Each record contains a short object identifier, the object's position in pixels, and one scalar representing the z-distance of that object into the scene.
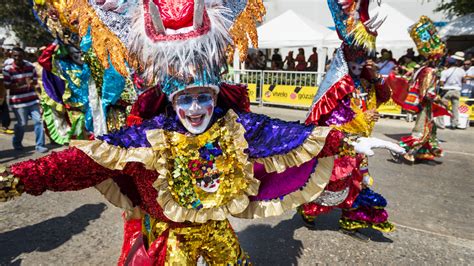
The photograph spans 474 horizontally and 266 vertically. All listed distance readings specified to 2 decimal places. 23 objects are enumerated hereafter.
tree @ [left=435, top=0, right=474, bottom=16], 15.66
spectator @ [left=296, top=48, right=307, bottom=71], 12.87
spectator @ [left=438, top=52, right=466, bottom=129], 9.38
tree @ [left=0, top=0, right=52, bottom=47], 19.61
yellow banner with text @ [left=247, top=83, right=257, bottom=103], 12.95
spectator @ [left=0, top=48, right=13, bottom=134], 7.66
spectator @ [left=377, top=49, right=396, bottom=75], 11.52
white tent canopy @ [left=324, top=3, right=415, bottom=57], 11.87
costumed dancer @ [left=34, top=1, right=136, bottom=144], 3.94
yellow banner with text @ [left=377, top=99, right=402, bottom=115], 10.66
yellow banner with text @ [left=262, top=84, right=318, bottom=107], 11.73
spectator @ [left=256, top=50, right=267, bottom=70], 14.22
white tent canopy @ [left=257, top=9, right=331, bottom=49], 12.42
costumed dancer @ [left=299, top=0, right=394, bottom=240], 3.18
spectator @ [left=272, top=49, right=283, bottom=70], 14.12
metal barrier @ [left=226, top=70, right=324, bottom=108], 11.76
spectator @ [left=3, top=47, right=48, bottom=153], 6.27
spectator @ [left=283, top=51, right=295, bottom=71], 13.43
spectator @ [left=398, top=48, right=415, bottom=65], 12.23
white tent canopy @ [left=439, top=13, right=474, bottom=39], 14.48
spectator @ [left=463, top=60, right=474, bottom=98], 10.46
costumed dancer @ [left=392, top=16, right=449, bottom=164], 5.82
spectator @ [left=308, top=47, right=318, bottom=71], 12.92
